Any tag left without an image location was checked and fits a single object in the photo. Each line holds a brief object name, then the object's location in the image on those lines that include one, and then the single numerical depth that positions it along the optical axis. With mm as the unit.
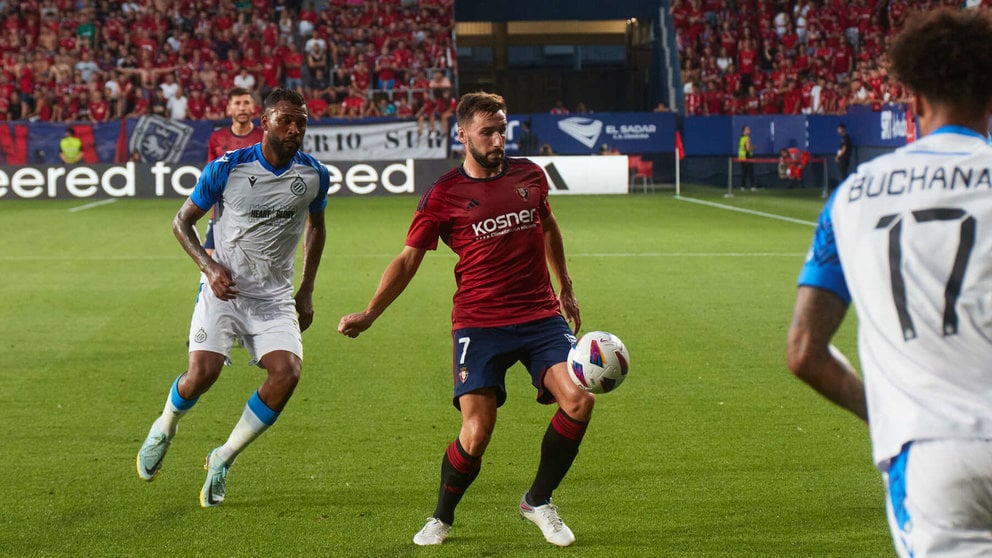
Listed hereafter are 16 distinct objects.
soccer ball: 5312
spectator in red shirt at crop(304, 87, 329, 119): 33494
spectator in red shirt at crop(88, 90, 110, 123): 32812
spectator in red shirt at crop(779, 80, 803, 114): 34969
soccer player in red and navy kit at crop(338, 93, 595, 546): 5465
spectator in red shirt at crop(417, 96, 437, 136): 32750
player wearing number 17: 2576
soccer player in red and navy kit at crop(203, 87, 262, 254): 10062
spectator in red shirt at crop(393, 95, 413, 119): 34156
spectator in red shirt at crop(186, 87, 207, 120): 33281
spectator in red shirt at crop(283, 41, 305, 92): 35312
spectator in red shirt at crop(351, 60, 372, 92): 35375
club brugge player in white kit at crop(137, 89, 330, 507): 6145
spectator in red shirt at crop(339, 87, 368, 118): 33906
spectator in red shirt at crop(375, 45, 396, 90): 35562
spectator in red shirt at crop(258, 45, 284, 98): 34875
